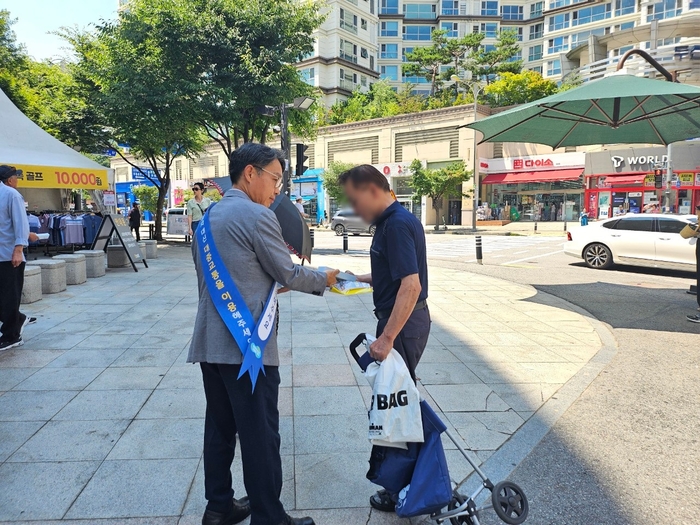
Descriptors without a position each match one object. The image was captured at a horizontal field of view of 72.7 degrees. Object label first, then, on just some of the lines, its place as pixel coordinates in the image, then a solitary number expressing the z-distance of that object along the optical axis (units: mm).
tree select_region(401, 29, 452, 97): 48312
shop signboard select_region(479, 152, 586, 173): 34125
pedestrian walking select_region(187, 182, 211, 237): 11419
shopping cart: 2240
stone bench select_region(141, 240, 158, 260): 14756
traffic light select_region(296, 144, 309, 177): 12711
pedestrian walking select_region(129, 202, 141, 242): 20469
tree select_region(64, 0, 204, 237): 15086
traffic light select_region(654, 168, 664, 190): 21155
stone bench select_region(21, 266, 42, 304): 7691
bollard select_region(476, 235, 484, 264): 13816
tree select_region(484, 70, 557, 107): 38656
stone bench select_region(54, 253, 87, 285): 9484
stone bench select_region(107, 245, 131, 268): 12016
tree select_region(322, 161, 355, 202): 35438
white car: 11523
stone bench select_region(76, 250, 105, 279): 10586
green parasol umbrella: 7383
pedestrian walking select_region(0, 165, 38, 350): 5047
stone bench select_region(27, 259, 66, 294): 8562
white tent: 11375
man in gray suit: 2154
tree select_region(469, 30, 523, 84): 45188
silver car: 27294
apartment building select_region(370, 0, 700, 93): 39344
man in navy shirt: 2338
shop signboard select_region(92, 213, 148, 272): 11391
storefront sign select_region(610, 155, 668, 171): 30266
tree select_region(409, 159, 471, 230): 31578
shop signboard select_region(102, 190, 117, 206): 14975
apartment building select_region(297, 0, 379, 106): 49438
